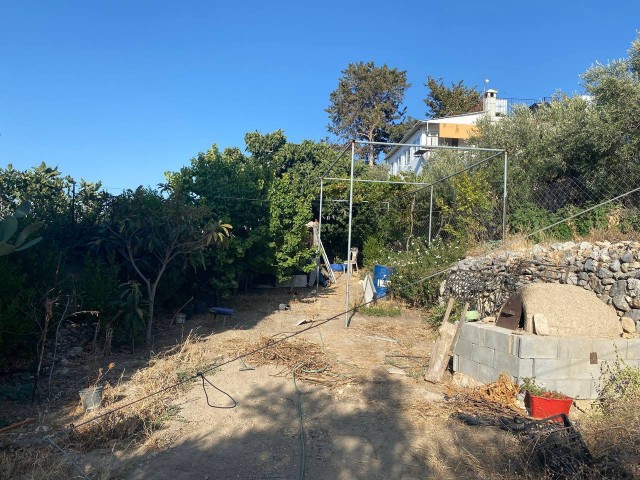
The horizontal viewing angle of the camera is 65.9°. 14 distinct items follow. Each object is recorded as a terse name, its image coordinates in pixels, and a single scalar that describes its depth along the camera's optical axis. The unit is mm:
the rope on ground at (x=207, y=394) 5486
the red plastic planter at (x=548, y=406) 5254
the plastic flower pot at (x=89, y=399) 5155
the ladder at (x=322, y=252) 15594
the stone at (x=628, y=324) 6363
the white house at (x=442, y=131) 26578
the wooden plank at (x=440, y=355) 6504
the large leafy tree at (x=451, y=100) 34281
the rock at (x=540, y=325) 5902
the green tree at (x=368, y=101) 34531
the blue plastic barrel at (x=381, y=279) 12516
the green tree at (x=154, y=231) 8117
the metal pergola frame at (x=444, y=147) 8947
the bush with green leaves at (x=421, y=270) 10930
